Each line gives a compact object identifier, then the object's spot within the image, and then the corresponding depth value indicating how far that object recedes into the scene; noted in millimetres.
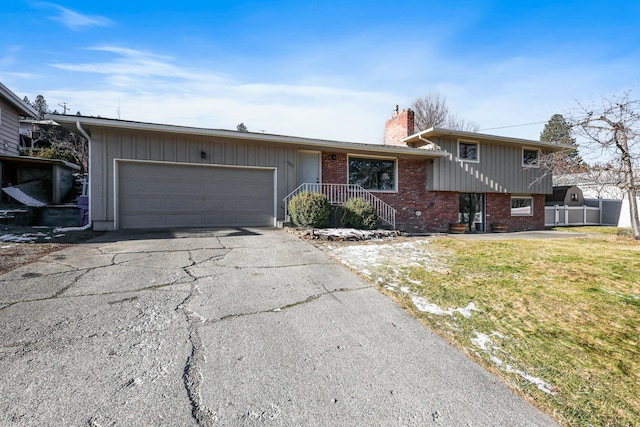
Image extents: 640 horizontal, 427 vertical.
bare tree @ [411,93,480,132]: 26984
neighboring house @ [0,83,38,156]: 11362
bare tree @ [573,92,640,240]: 9375
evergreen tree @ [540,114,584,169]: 11003
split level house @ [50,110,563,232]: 8359
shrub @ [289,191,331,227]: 8438
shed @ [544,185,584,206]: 17844
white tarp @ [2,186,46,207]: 10258
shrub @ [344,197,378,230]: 8992
